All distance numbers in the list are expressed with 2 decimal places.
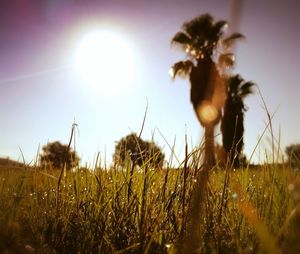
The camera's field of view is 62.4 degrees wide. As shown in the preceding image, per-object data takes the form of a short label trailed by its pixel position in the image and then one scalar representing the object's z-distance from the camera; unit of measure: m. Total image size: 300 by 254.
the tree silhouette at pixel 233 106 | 15.47
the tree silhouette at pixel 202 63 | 12.10
